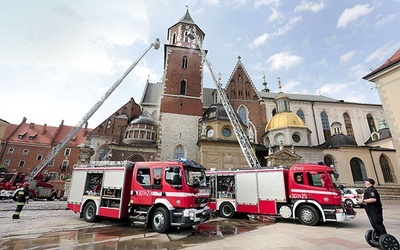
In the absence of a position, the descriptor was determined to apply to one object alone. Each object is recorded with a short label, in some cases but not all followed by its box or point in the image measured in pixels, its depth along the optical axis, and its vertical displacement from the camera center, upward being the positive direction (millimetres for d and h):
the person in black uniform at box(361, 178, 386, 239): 5130 -355
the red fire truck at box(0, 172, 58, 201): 19594 +76
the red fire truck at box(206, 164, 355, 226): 8891 -33
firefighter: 9492 -712
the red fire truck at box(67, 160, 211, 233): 7570 -150
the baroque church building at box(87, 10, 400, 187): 27312 +8686
